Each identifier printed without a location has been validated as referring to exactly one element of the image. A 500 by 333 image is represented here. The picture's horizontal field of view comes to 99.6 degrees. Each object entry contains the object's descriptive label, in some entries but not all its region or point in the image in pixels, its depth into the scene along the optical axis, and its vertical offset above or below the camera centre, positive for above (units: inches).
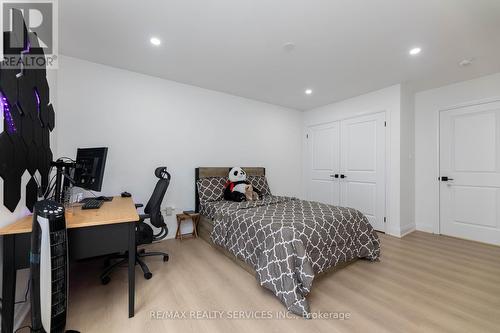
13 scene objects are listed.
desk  47.8 -18.7
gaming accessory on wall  51.3 +13.0
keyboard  71.9 -13.1
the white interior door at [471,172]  118.6 -3.8
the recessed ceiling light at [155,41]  86.9 +52.6
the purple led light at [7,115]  50.4 +12.9
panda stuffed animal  129.1 -13.4
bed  67.7 -29.1
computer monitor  72.5 -0.7
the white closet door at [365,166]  141.0 +0.2
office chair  81.9 -26.1
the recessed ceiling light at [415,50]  92.2 +51.5
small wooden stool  124.6 -33.8
